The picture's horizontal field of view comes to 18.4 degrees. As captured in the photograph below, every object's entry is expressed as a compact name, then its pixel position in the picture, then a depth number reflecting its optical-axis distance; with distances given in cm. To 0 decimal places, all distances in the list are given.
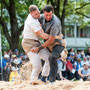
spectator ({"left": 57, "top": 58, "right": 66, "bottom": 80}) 1465
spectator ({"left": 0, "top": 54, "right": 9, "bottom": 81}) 1349
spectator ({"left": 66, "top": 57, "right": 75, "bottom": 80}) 1541
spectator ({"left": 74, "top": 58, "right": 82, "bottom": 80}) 1582
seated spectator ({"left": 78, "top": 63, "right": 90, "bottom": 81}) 1409
